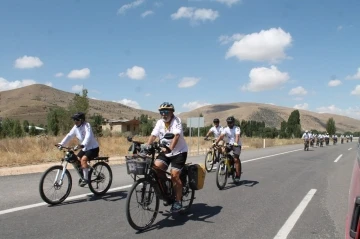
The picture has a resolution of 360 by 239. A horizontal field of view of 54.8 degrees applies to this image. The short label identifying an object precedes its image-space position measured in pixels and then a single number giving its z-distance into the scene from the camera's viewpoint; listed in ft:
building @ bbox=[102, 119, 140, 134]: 281.95
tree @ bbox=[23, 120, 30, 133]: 190.92
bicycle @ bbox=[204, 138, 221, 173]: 45.74
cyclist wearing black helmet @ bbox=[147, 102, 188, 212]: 20.18
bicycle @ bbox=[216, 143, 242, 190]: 31.07
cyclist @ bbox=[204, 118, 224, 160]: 47.57
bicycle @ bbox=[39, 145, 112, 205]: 23.54
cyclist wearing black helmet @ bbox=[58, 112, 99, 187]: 25.67
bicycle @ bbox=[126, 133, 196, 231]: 18.06
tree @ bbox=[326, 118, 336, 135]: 403.95
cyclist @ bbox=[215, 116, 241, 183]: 34.06
